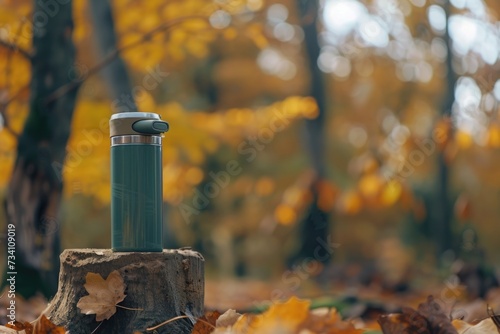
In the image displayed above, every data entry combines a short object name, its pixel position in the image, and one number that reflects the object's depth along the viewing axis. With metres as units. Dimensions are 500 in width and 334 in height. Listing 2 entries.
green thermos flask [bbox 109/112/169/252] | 1.76
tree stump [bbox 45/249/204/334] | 1.70
